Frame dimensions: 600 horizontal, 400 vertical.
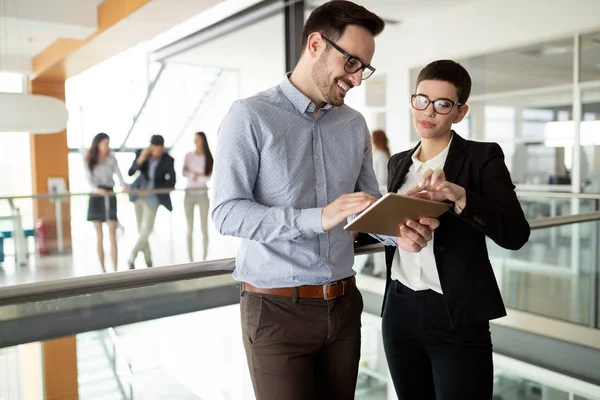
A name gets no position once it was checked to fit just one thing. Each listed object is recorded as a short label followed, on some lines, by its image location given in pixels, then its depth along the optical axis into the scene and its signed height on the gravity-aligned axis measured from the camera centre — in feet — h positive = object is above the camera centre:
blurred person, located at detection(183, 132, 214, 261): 23.41 -0.49
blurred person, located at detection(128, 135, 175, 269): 22.77 -0.49
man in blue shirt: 4.36 -0.27
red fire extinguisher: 23.62 -2.85
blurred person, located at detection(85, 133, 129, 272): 22.47 -1.14
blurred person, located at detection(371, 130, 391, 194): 20.12 +0.73
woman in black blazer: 4.77 -0.97
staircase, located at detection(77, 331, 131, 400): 4.60 -1.73
